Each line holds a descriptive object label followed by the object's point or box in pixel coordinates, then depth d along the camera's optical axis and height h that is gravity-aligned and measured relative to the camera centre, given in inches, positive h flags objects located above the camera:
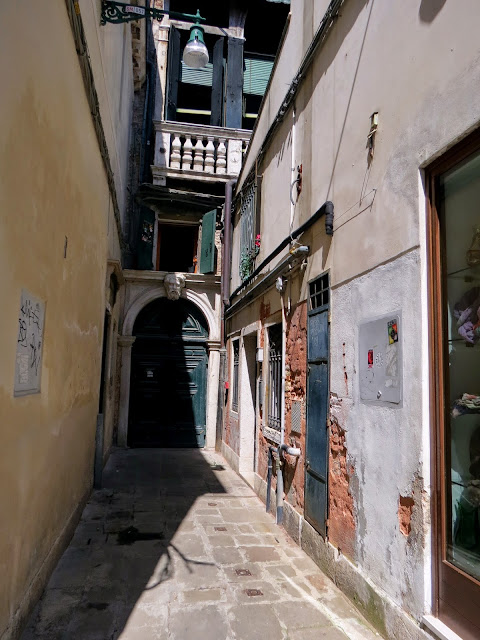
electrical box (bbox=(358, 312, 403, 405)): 111.9 +3.0
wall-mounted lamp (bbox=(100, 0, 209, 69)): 188.7 +145.2
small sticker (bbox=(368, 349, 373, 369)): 125.9 +3.6
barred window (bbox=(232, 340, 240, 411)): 324.2 -4.5
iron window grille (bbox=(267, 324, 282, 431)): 228.8 -3.5
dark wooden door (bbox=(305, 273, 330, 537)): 155.4 -12.7
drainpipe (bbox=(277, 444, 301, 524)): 193.7 -48.5
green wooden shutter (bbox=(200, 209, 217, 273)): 390.0 +106.2
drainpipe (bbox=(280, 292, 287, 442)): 203.8 +0.5
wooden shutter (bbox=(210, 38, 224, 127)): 436.1 +269.0
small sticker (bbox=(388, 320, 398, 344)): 113.3 +10.0
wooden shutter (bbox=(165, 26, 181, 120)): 427.5 +272.6
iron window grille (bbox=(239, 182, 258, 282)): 288.8 +89.9
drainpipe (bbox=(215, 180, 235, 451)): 368.5 +73.8
